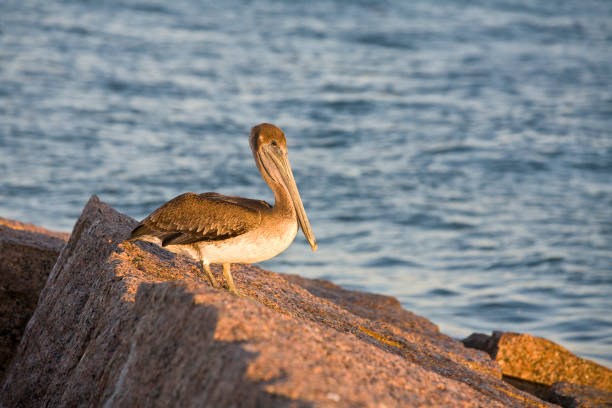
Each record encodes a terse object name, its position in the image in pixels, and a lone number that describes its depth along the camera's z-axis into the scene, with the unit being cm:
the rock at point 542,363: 1466
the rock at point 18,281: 1196
